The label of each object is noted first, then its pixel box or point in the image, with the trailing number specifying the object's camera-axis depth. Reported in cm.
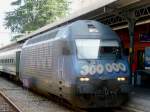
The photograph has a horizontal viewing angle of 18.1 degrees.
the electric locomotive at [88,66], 1403
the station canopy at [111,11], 1725
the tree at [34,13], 7725
